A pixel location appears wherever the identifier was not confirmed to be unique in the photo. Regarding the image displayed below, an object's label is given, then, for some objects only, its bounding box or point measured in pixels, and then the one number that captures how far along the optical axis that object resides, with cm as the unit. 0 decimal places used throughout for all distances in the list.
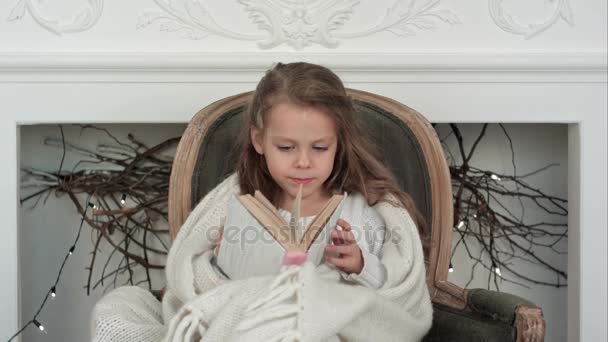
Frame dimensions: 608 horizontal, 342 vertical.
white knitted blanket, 184
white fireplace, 241
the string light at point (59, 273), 255
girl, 207
